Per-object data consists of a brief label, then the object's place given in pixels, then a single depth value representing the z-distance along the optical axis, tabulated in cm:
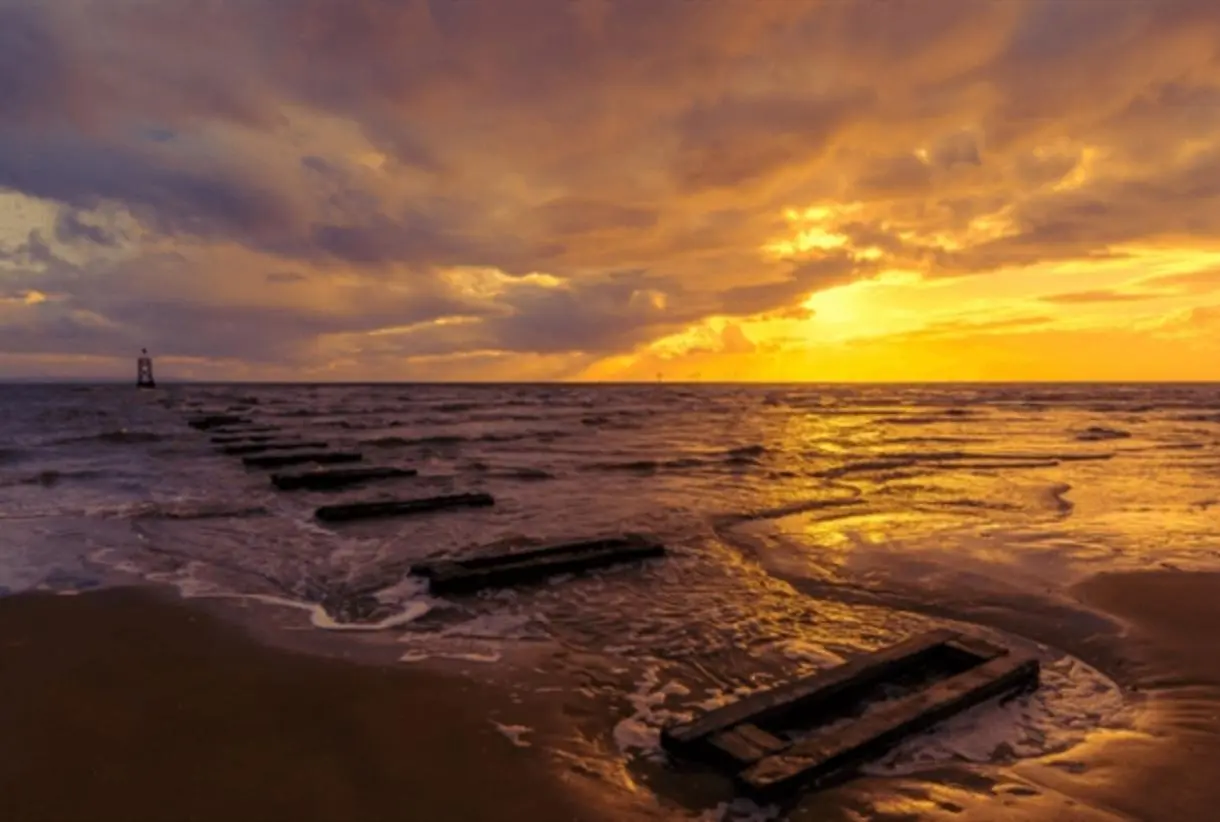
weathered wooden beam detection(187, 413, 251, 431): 4456
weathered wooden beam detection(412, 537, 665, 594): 966
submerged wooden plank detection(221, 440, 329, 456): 2869
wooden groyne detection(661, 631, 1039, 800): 478
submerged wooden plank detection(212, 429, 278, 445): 3272
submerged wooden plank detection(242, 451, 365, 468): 2490
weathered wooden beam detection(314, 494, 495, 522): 1505
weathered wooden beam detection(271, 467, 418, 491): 2006
